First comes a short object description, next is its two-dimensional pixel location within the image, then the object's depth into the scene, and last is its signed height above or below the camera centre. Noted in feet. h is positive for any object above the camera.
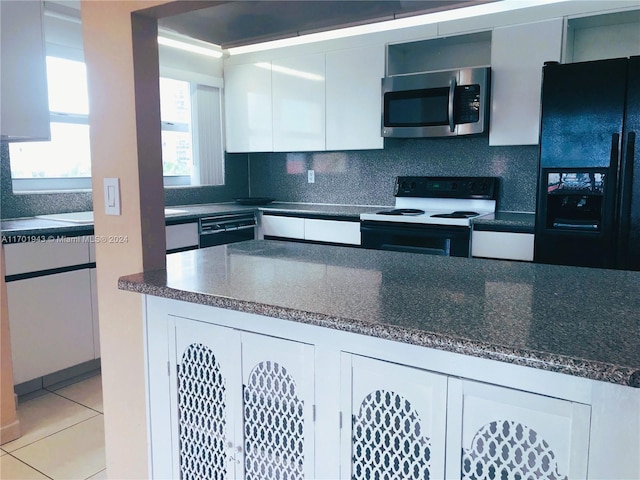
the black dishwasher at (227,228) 11.91 -1.22
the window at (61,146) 10.75 +0.72
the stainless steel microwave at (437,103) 10.50 +1.62
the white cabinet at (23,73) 7.56 +1.64
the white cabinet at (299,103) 12.85 +1.96
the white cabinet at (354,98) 11.96 +1.96
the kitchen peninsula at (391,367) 3.04 -1.37
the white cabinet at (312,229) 11.79 -1.23
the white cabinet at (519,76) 9.90 +2.07
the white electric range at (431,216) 10.18 -0.79
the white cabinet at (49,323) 8.89 -2.64
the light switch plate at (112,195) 5.58 -0.18
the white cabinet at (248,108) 13.76 +1.98
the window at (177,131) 13.57 +1.32
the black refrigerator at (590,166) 8.32 +0.20
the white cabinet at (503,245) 9.52 -1.29
